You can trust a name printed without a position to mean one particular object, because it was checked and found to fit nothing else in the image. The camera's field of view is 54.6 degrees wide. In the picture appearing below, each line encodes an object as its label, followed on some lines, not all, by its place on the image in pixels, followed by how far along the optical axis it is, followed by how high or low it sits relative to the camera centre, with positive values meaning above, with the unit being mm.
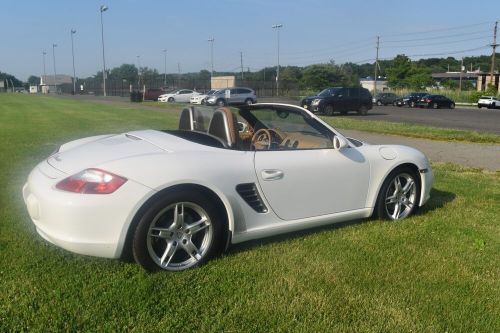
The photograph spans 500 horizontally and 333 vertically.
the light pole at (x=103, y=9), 58900 +10605
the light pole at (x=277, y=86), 70300 +1503
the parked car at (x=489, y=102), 44375 -550
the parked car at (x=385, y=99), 46969 -270
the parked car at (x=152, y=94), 52312 +282
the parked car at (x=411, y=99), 42969 -258
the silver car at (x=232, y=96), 36338 +37
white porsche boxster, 3340 -682
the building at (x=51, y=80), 134000 +5161
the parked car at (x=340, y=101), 26906 -262
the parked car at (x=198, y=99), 42275 -217
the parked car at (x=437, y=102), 41531 -502
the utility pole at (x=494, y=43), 59156 +6518
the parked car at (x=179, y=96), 46594 +54
